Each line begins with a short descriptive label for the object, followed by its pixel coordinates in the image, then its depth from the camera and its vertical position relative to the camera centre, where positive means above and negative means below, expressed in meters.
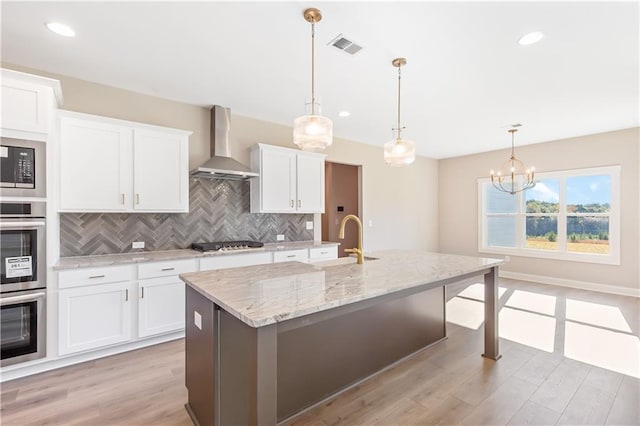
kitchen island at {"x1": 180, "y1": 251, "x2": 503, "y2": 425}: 1.34 -0.73
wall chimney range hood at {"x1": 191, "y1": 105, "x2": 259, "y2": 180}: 3.70 +0.81
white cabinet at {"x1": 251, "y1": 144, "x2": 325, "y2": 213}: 4.11 +0.47
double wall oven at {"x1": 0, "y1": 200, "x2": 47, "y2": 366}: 2.35 -0.53
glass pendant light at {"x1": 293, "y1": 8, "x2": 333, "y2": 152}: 2.13 +0.60
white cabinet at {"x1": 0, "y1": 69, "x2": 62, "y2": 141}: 2.35 +0.89
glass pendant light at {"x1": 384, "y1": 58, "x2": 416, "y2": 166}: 2.72 +0.57
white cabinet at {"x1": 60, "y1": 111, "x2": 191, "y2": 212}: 2.84 +0.49
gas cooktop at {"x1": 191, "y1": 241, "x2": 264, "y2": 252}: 3.56 -0.39
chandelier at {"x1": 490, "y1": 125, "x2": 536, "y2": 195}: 5.95 +0.75
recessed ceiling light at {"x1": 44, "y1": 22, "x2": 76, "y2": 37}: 2.24 +1.41
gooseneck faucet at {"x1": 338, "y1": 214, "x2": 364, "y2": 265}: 2.46 -0.30
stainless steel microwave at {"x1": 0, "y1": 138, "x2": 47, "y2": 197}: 2.35 +0.37
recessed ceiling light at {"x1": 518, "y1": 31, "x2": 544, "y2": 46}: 2.33 +1.38
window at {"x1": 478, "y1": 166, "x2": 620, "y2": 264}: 5.12 -0.09
